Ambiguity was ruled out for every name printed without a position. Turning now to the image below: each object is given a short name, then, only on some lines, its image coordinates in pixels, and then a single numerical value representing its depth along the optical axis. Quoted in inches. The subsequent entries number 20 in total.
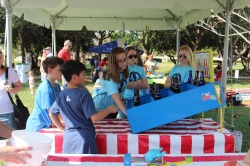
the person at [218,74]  396.4
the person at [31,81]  403.3
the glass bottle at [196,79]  108.5
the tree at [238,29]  778.9
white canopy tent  163.3
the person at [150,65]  364.5
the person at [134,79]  124.6
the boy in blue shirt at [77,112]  85.7
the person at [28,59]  785.6
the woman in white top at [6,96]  129.4
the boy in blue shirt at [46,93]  103.1
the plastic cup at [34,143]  49.6
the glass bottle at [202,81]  102.4
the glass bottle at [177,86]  107.3
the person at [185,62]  133.1
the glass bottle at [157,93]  105.3
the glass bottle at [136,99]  103.7
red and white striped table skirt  102.4
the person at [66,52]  291.4
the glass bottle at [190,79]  114.8
